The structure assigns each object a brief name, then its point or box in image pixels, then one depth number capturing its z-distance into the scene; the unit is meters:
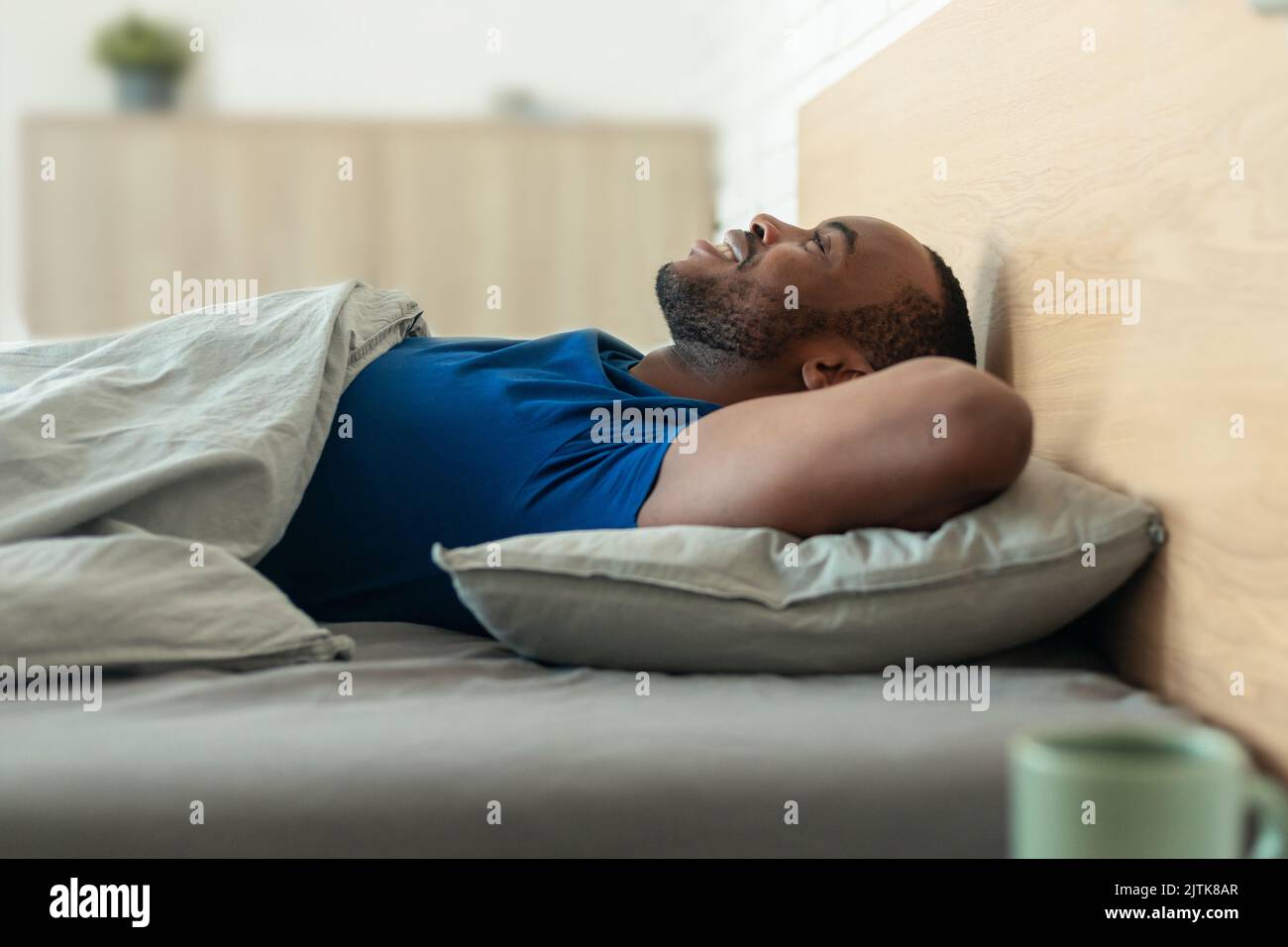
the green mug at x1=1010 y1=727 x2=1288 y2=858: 0.51
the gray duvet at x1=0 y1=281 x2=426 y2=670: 0.90
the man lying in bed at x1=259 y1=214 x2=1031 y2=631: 0.97
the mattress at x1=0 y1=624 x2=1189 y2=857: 0.74
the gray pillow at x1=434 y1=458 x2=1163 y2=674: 0.93
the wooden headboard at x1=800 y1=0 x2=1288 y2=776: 0.84
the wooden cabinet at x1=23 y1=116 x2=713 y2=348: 3.08
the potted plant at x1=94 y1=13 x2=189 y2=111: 3.05
